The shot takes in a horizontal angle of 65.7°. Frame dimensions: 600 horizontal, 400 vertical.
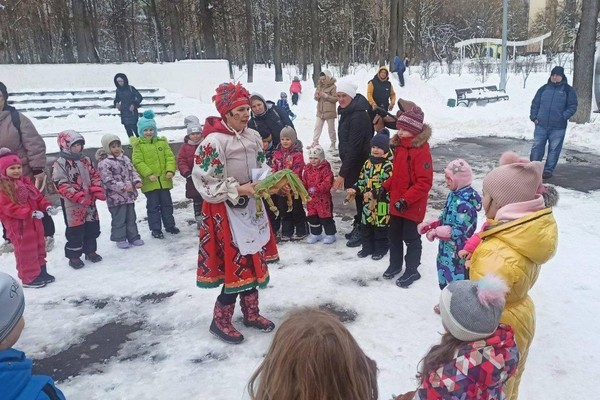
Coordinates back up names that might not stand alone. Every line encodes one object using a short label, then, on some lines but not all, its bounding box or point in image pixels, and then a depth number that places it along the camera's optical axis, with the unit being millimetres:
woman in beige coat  11448
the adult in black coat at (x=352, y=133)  5363
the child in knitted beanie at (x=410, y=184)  4145
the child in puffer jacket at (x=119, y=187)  5730
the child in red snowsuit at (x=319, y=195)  5805
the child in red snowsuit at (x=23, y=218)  4598
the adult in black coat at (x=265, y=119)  6106
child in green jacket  6074
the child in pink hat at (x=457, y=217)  3672
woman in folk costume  3359
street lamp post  19188
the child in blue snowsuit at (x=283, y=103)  9080
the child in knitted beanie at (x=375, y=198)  4984
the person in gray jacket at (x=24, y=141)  5312
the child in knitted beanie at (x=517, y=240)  2295
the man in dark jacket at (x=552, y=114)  8156
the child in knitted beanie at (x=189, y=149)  6344
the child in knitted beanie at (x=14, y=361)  1600
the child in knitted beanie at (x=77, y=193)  5137
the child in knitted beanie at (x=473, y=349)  1895
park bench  19719
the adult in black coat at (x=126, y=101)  12102
